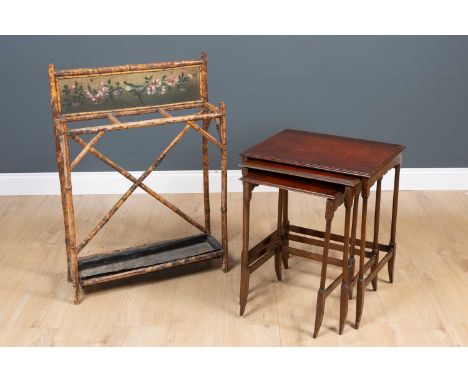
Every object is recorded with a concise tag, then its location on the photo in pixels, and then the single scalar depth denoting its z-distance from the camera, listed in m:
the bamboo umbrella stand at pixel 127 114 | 3.65
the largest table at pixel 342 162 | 3.34
